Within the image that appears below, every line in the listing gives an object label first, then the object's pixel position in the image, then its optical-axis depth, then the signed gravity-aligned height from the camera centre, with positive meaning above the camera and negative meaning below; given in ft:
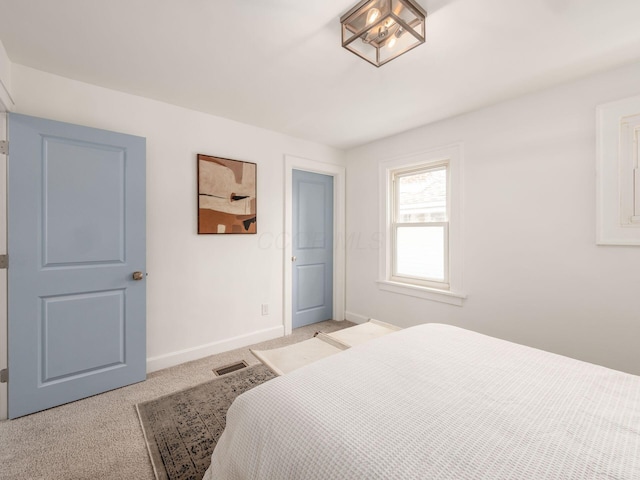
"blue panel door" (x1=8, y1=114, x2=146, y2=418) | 6.07 -0.51
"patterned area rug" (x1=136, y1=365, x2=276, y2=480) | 4.93 -3.83
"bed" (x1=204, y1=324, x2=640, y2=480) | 2.43 -1.89
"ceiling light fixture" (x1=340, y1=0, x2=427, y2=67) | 4.54 +3.80
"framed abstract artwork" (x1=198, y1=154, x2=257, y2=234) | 8.87 +1.49
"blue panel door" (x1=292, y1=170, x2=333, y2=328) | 11.91 -0.32
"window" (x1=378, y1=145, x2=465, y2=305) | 9.25 +0.58
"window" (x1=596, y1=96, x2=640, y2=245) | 6.21 +1.53
